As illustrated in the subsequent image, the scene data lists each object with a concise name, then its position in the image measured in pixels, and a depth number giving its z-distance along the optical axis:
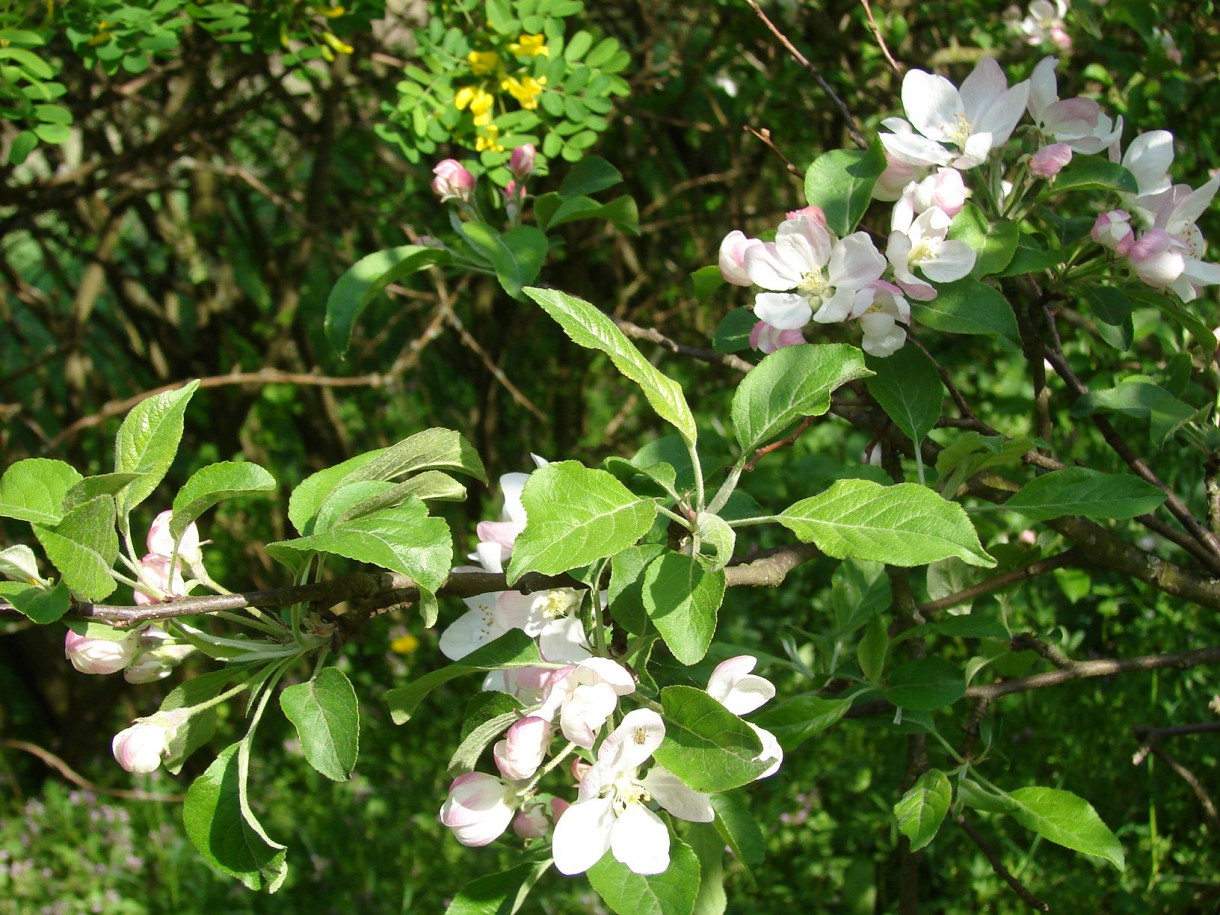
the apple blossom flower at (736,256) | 0.90
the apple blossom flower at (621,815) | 0.70
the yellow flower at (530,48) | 1.61
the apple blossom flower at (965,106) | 0.97
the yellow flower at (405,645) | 3.36
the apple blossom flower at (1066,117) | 0.99
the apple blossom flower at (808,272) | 0.85
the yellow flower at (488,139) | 1.49
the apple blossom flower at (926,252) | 0.87
